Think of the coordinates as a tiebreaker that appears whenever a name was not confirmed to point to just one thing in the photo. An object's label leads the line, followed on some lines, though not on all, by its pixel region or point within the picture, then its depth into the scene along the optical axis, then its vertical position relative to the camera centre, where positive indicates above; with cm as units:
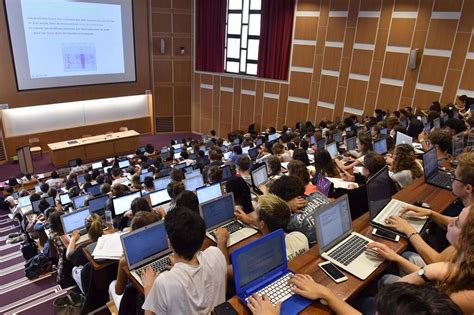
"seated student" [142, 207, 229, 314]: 210 -139
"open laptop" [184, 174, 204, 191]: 611 -234
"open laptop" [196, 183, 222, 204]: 470 -193
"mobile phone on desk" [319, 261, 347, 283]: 230 -143
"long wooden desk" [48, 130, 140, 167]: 1280 -398
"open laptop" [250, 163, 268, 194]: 536 -195
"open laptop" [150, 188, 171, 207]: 606 -262
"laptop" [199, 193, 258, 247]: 322 -163
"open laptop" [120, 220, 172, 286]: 284 -169
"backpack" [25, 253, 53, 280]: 541 -349
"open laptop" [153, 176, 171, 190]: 693 -267
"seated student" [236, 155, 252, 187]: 601 -197
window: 1491 +59
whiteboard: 1320 -298
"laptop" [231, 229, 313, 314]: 209 -138
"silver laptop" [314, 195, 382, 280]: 242 -139
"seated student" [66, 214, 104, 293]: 404 -240
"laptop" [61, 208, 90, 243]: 540 -278
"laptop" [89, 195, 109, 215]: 617 -283
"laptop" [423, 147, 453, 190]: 383 -130
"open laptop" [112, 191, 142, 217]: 596 -269
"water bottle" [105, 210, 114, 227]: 539 -268
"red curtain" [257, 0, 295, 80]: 1370 +53
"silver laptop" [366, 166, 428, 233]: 289 -129
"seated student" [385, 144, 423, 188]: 430 -134
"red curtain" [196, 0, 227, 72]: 1558 +64
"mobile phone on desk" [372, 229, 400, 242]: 272 -138
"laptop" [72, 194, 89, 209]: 680 -306
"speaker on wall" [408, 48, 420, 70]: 1065 -2
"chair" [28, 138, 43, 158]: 1323 -400
